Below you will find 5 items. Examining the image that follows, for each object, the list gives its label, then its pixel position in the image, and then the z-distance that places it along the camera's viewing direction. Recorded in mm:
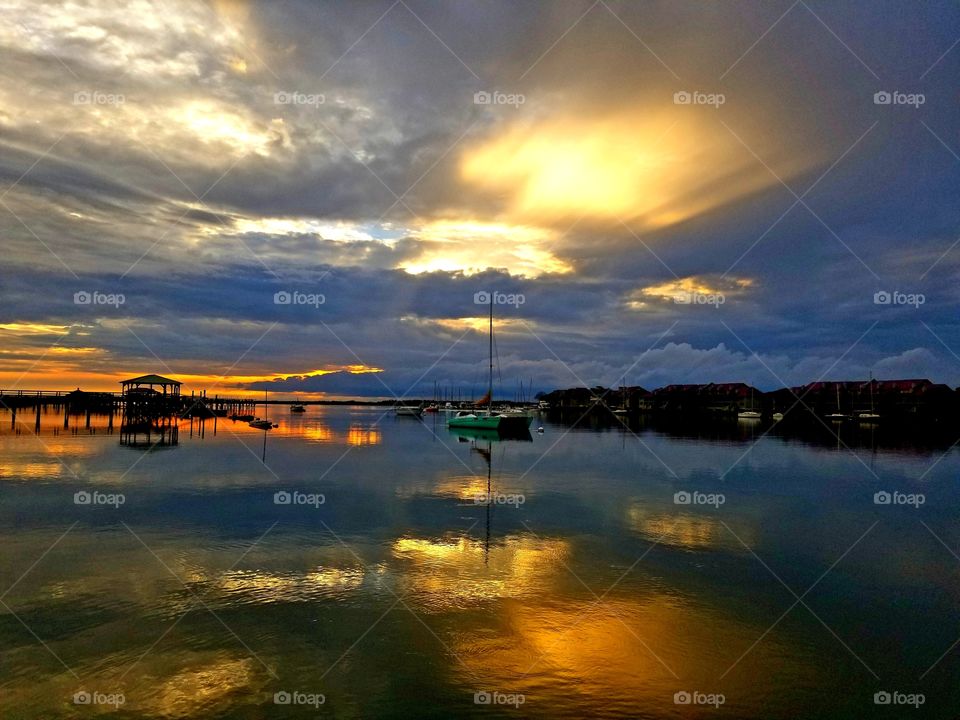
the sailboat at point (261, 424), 81338
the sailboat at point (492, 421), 75562
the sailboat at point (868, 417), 113038
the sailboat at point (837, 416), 112462
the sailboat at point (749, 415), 126000
